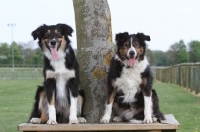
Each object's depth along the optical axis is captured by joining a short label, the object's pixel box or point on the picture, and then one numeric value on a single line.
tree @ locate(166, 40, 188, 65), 54.09
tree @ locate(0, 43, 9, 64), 85.81
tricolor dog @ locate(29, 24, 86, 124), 5.26
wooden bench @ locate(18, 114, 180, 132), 5.12
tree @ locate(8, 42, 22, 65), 87.85
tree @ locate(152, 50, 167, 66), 72.88
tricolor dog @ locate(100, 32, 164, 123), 5.47
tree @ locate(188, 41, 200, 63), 39.60
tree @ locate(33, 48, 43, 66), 75.24
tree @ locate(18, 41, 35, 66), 82.03
